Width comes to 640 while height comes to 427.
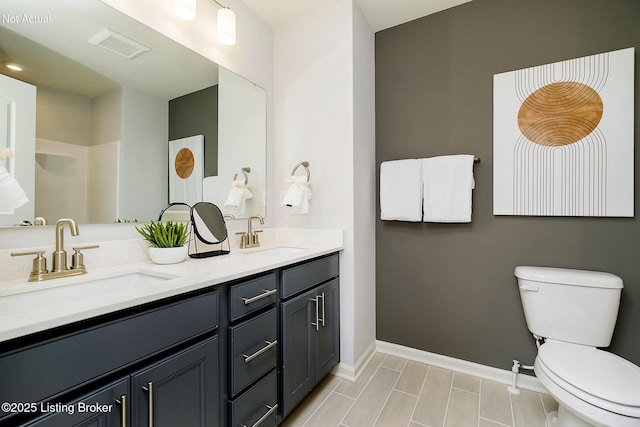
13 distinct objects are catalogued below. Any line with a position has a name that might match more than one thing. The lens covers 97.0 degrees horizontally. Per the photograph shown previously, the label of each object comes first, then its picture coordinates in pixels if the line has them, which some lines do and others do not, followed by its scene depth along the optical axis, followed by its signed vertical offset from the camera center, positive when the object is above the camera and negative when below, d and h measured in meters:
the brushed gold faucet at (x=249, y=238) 1.83 -0.16
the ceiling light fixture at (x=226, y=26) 1.60 +1.07
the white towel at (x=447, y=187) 1.79 +0.16
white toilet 1.02 -0.64
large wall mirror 1.04 +0.46
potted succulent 1.28 -0.13
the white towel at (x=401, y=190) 1.94 +0.16
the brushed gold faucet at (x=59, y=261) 0.98 -0.18
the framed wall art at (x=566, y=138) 1.50 +0.43
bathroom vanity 0.62 -0.41
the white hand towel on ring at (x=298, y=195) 1.87 +0.12
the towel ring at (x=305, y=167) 1.99 +0.33
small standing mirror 1.51 -0.10
